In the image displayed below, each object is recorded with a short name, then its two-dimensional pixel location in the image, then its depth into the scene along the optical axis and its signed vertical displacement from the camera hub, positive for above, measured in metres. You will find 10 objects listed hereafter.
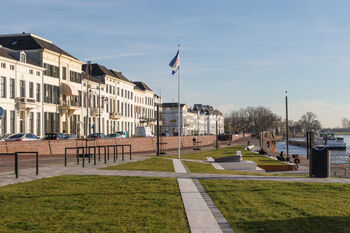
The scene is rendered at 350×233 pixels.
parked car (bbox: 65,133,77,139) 49.50 -0.82
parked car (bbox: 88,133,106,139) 56.14 -0.82
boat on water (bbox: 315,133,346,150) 103.97 -3.63
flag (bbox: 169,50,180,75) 36.31 +5.38
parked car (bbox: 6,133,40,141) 40.38 -0.73
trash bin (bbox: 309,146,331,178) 18.53 -1.48
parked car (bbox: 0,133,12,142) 42.28 -0.68
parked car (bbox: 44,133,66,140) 45.97 -0.74
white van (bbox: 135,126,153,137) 63.39 -0.48
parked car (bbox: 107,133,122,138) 62.06 -0.89
